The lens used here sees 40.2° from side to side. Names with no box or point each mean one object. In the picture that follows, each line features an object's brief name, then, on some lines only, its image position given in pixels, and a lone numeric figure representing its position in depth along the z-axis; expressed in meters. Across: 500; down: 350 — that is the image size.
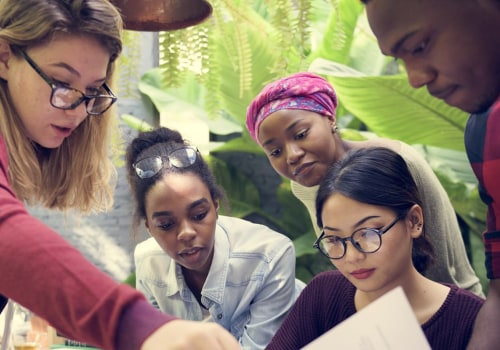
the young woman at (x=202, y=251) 1.30
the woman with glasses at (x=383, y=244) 0.95
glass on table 1.45
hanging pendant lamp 1.01
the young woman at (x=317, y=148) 1.22
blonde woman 0.55
